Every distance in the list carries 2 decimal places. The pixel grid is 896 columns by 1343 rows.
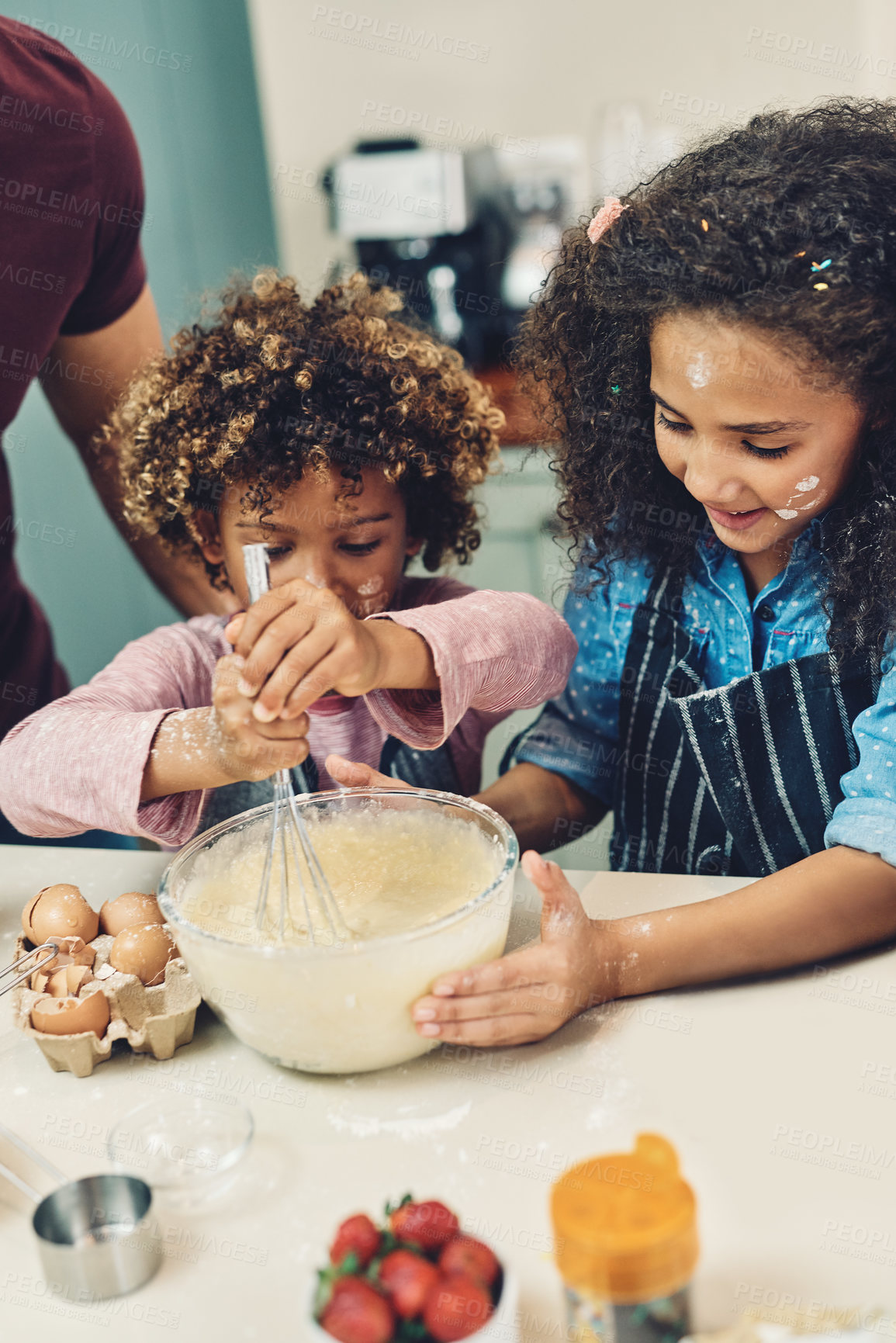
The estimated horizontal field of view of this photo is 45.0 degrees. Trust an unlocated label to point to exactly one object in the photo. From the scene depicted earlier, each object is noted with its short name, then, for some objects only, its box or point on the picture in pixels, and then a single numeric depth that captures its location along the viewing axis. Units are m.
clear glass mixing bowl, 0.68
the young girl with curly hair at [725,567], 0.83
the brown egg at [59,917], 0.86
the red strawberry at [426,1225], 0.52
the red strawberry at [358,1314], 0.48
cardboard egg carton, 0.76
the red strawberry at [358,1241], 0.51
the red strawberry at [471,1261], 0.50
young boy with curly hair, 0.84
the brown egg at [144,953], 0.81
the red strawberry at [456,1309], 0.48
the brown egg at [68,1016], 0.76
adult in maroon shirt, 1.23
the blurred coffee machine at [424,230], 2.84
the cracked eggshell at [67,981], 0.79
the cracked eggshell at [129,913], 0.87
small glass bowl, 0.66
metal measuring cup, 0.58
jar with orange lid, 0.48
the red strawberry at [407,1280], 0.49
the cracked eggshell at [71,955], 0.83
